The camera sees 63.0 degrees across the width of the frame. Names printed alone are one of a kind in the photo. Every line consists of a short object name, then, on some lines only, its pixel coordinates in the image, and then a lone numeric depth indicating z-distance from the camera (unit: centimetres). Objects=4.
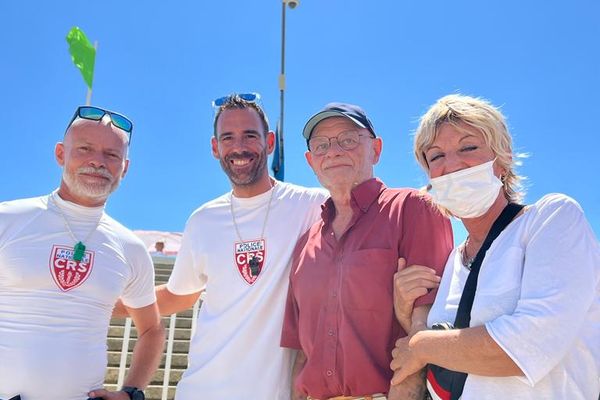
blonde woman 153
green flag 873
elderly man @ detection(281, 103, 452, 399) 215
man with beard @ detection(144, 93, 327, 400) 265
